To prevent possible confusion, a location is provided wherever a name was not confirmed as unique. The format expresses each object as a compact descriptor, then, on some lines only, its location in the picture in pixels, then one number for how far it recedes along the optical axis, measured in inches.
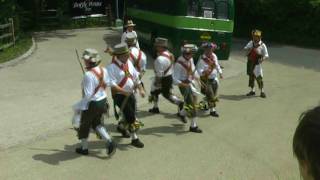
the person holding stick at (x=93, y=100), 339.3
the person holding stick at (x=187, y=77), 421.4
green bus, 754.2
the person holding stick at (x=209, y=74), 468.8
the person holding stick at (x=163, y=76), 446.3
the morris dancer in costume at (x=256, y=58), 573.3
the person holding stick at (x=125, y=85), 366.9
